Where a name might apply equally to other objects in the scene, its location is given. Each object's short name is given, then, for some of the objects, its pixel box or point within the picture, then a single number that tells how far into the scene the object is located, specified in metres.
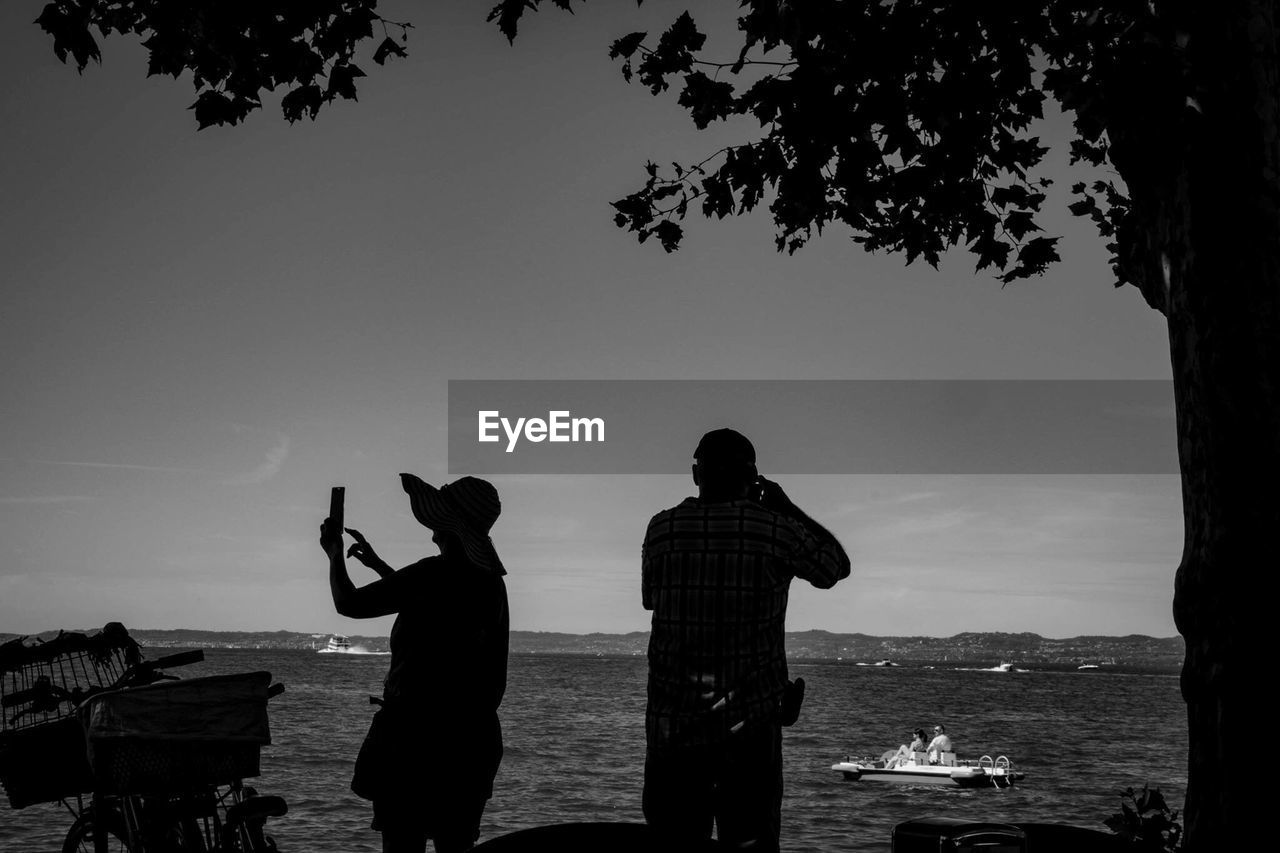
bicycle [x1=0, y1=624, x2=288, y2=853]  5.38
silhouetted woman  4.73
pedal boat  51.41
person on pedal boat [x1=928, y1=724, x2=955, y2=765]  53.11
